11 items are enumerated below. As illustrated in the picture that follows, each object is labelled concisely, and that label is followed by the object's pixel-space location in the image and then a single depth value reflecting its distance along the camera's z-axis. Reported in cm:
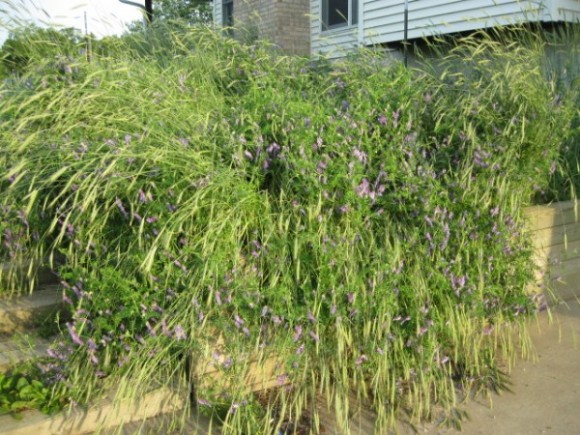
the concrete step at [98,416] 261
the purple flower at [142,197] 280
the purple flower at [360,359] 282
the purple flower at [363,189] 296
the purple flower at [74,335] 271
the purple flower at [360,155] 304
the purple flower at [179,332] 258
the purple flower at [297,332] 273
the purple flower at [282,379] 276
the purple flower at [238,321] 269
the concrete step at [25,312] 337
